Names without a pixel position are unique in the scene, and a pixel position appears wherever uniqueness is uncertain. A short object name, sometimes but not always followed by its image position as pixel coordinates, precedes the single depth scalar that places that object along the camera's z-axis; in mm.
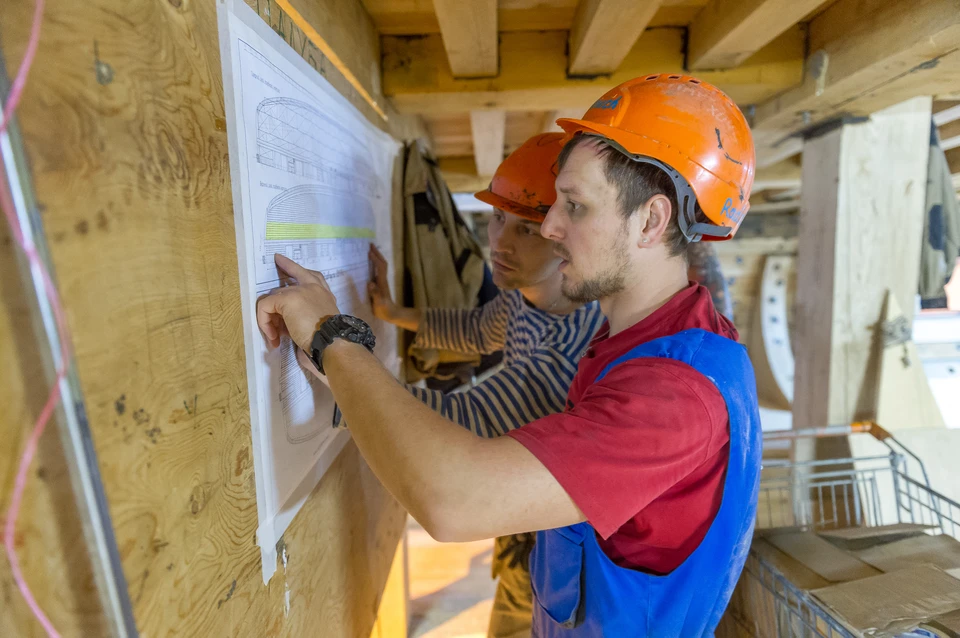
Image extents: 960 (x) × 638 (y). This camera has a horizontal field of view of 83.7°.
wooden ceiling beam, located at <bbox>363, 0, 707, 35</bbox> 1634
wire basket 1363
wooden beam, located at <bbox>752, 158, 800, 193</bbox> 3393
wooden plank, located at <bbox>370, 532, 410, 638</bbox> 2238
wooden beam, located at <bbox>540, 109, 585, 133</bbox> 2588
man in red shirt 747
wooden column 1974
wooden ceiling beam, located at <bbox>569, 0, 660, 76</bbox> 1365
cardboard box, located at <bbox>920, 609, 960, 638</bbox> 1109
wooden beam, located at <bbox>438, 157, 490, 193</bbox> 3973
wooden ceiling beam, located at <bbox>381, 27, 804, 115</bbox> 1812
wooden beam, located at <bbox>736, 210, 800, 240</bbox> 5512
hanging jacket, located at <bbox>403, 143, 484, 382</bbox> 2262
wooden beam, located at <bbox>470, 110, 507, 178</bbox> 2469
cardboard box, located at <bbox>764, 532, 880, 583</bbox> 1415
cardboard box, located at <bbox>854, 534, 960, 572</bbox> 1409
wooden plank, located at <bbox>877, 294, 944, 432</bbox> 1999
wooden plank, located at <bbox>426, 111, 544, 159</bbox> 2895
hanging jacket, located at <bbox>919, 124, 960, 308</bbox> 2154
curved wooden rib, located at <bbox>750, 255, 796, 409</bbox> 5672
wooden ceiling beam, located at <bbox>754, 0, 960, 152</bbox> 1312
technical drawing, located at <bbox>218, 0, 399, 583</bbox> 837
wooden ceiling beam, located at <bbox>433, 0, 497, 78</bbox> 1338
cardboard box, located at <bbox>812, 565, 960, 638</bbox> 1142
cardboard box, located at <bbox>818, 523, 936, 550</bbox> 1533
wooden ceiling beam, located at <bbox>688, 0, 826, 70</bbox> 1360
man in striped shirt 1322
